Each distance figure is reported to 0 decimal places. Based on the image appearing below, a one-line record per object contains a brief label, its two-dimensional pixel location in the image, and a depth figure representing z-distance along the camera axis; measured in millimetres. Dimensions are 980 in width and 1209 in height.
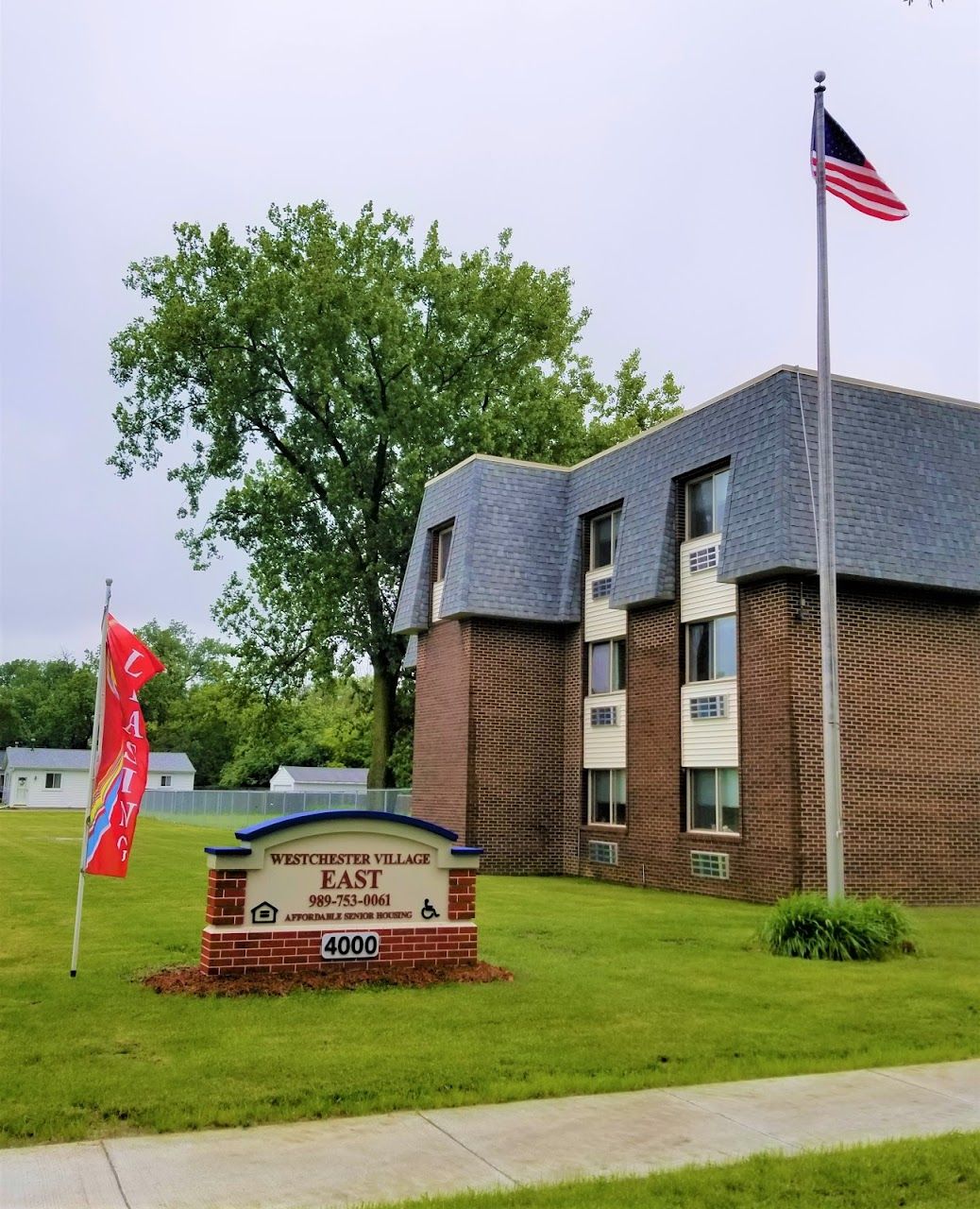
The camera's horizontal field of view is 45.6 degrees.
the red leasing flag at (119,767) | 10461
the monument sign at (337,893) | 10188
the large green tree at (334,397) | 35938
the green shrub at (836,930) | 12867
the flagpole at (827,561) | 13805
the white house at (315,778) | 68250
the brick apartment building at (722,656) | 19781
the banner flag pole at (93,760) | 10234
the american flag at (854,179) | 15125
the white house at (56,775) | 78938
